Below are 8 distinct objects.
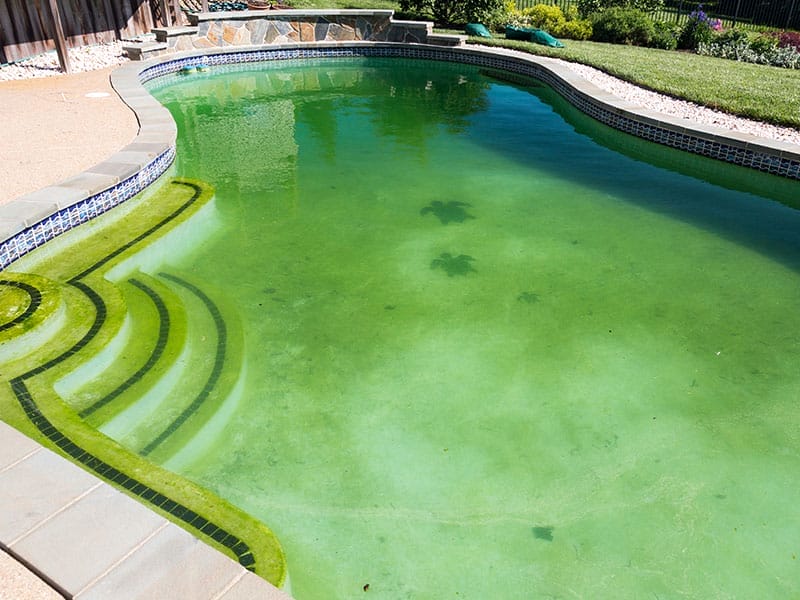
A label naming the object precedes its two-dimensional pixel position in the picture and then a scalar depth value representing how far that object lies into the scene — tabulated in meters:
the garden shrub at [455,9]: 18.39
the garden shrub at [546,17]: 18.33
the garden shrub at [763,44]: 15.91
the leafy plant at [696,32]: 16.78
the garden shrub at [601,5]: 19.23
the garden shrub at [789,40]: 16.75
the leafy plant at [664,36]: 17.03
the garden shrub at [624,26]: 17.25
